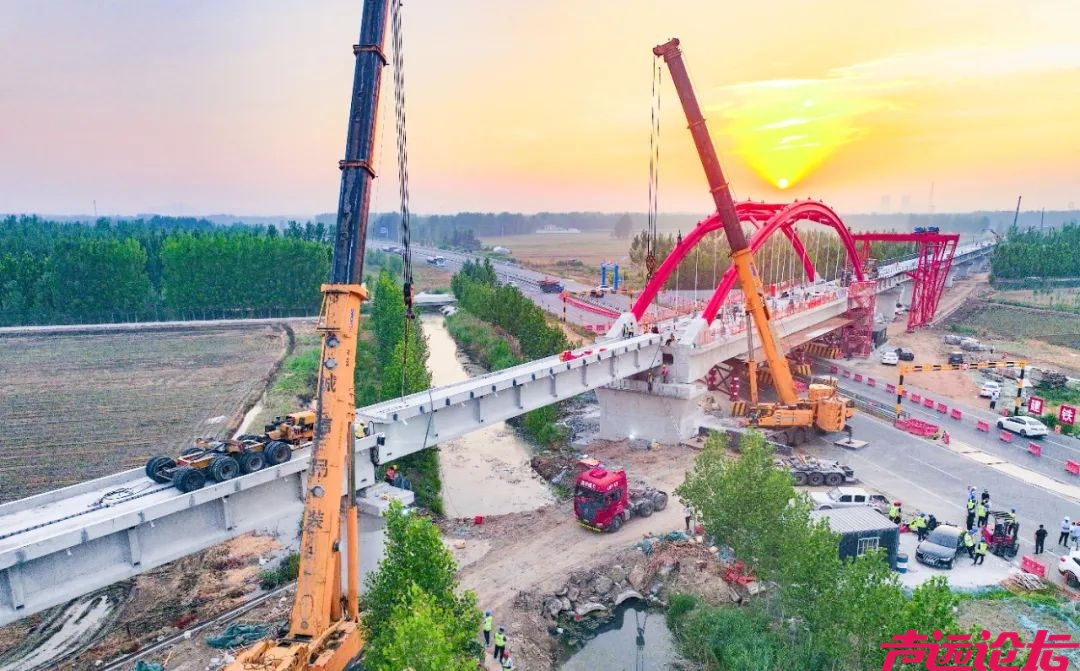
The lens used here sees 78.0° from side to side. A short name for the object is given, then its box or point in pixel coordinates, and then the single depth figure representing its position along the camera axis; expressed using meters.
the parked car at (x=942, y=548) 21.98
